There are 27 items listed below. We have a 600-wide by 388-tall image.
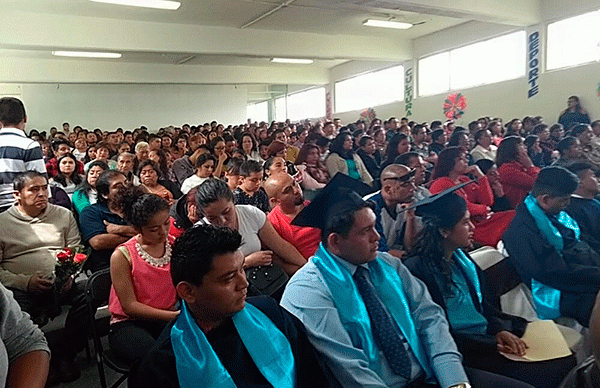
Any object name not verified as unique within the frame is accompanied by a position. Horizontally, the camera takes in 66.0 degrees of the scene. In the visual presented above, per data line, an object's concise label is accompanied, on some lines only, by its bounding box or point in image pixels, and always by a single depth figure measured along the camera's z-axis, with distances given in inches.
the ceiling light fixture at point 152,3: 255.1
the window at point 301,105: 674.8
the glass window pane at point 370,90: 512.4
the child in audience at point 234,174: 149.0
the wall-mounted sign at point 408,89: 476.9
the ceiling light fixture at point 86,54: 425.4
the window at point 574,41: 314.0
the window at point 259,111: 810.8
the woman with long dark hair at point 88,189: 141.6
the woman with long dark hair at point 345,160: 215.8
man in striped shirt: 120.8
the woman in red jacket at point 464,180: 143.2
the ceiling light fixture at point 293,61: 503.5
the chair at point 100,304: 80.4
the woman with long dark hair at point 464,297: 71.3
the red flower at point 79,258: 97.3
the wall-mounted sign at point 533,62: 347.3
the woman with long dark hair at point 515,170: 165.2
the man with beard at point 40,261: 100.0
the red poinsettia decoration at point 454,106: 424.1
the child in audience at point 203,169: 174.2
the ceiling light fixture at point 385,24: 358.3
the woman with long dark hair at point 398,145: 216.7
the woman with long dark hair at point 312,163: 202.1
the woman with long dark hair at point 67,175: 178.9
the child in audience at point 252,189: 133.0
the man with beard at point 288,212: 108.3
